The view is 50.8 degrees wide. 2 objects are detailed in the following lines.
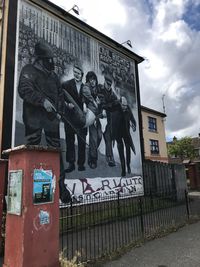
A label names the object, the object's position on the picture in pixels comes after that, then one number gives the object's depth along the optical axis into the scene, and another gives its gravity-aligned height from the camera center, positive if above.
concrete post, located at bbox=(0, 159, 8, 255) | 5.59 -0.14
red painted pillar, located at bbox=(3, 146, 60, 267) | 3.95 -0.68
